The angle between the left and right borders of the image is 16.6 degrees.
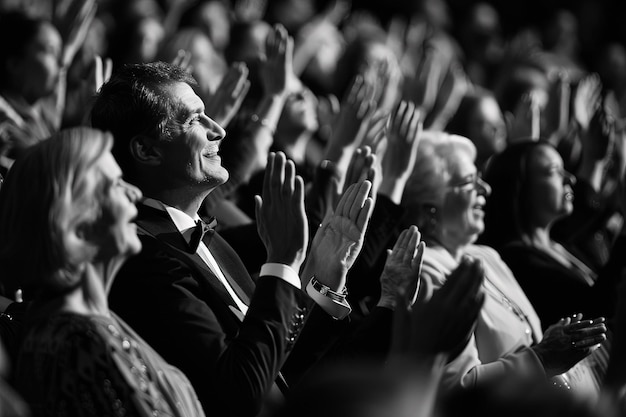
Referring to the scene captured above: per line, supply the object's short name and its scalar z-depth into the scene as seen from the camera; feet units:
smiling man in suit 13.90
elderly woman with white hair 20.29
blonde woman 11.73
